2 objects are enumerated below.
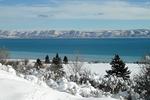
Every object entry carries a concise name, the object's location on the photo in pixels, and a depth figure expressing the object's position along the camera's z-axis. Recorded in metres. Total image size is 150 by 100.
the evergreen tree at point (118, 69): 26.74
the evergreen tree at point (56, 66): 18.03
